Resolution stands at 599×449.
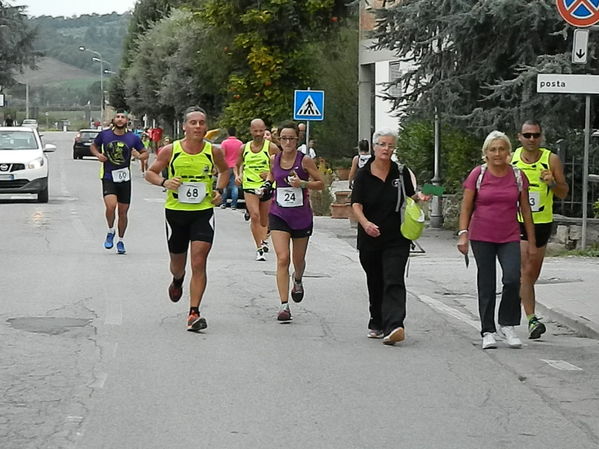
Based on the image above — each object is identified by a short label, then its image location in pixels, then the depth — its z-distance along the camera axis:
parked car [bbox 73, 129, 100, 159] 63.44
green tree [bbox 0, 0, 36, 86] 64.94
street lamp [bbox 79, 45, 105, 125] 122.81
